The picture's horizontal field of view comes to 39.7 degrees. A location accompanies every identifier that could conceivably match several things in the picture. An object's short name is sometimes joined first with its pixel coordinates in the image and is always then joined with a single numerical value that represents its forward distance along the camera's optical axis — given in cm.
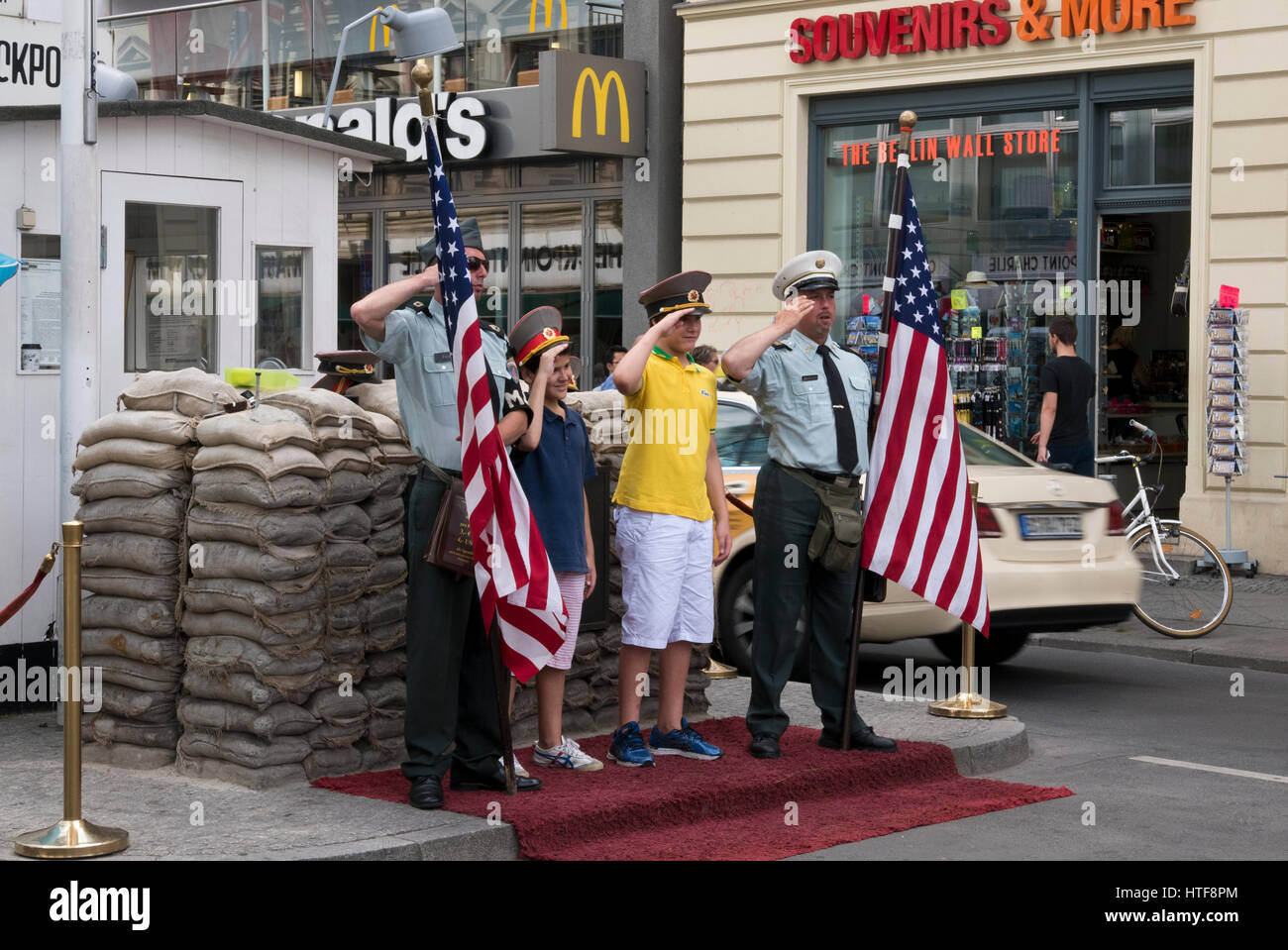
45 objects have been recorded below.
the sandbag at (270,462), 700
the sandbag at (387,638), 733
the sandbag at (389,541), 739
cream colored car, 1013
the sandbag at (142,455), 742
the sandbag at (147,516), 738
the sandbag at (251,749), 694
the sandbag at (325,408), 734
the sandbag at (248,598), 692
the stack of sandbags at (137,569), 735
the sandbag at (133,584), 736
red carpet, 654
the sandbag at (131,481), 741
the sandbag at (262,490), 698
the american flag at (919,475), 805
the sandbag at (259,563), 692
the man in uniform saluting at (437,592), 668
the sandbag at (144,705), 733
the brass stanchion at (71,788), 581
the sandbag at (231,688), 691
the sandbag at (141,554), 736
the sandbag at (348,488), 720
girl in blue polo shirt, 700
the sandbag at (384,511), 740
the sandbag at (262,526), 695
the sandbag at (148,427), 744
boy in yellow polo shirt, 740
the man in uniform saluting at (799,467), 770
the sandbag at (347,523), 717
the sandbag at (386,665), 738
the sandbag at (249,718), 693
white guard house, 853
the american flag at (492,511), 641
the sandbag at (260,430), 706
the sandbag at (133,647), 732
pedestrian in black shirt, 1526
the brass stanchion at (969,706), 903
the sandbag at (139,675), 734
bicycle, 1245
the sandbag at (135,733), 736
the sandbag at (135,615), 734
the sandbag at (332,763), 707
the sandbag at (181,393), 764
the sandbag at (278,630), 694
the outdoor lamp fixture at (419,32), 1608
